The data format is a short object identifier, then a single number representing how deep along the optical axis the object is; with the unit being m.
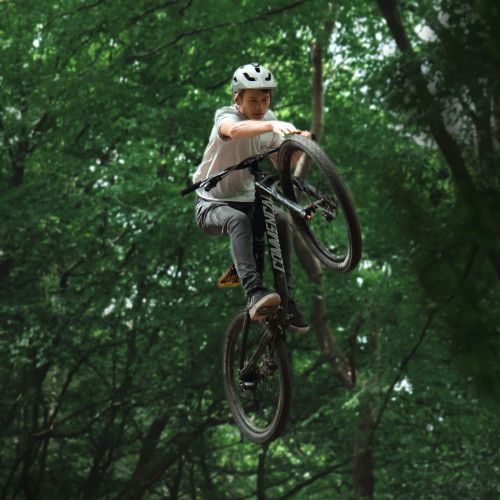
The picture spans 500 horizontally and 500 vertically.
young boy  6.75
